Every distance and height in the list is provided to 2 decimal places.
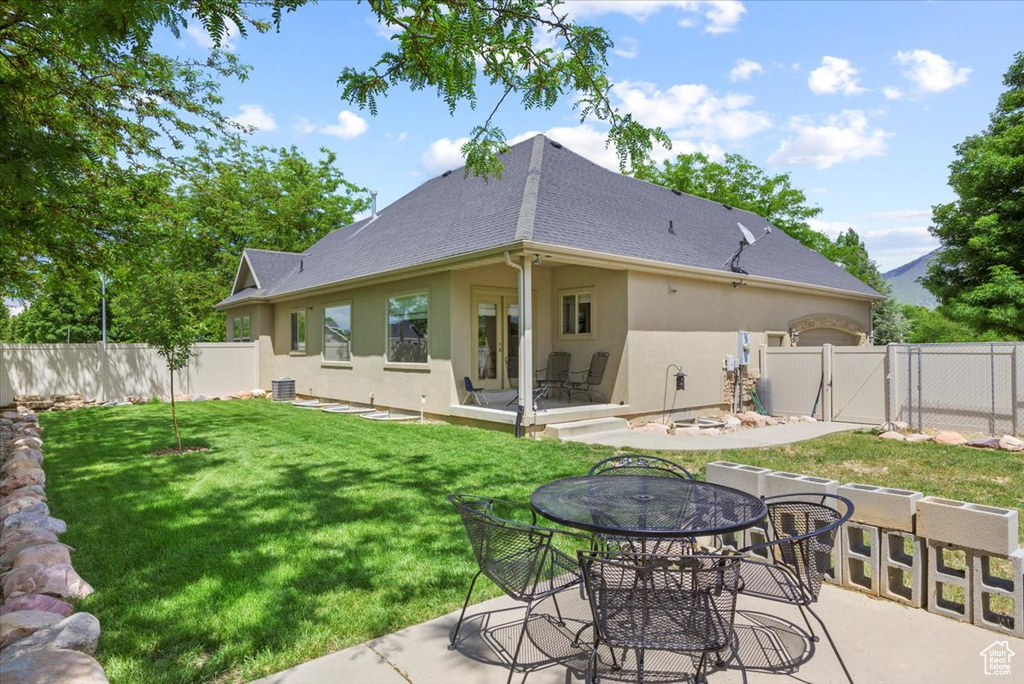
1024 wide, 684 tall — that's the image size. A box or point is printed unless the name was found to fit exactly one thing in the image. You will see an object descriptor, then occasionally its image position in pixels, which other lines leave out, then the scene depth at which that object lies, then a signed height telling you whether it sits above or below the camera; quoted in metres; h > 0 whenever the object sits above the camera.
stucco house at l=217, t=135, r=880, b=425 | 10.31 +1.04
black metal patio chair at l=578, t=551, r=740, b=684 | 2.05 -1.11
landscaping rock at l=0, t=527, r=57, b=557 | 3.92 -1.40
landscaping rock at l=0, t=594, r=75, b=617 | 3.00 -1.42
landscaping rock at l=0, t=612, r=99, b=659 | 2.55 -1.41
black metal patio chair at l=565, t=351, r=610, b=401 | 10.83 -0.73
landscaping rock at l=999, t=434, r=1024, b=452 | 8.17 -1.60
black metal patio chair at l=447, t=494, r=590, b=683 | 2.45 -1.00
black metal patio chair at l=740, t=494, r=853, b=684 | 2.42 -1.01
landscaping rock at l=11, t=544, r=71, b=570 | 3.54 -1.38
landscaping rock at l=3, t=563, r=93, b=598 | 3.26 -1.42
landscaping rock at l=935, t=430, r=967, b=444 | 8.80 -1.64
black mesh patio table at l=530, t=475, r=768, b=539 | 2.39 -0.84
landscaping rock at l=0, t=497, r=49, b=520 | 4.64 -1.37
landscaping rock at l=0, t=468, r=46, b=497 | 5.63 -1.41
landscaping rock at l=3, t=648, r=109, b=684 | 2.16 -1.32
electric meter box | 12.72 -0.21
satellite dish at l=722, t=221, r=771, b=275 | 12.90 +2.54
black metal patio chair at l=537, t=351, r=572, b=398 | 11.53 -0.64
